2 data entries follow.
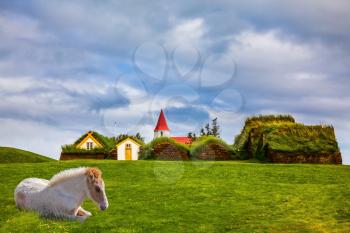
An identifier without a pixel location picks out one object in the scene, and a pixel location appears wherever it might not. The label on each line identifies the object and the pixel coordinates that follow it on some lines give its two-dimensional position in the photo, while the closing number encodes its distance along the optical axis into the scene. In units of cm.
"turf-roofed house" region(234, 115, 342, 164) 3206
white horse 825
